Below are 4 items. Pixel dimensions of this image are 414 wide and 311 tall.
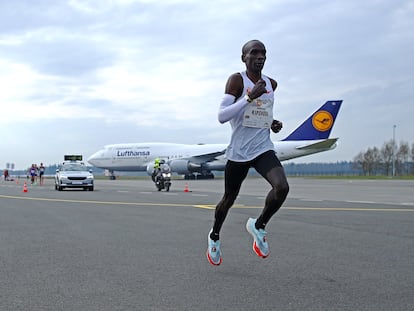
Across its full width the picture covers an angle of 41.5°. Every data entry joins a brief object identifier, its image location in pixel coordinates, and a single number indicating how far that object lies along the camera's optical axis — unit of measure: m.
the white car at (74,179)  26.14
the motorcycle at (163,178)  24.97
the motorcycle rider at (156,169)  25.63
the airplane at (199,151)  47.28
